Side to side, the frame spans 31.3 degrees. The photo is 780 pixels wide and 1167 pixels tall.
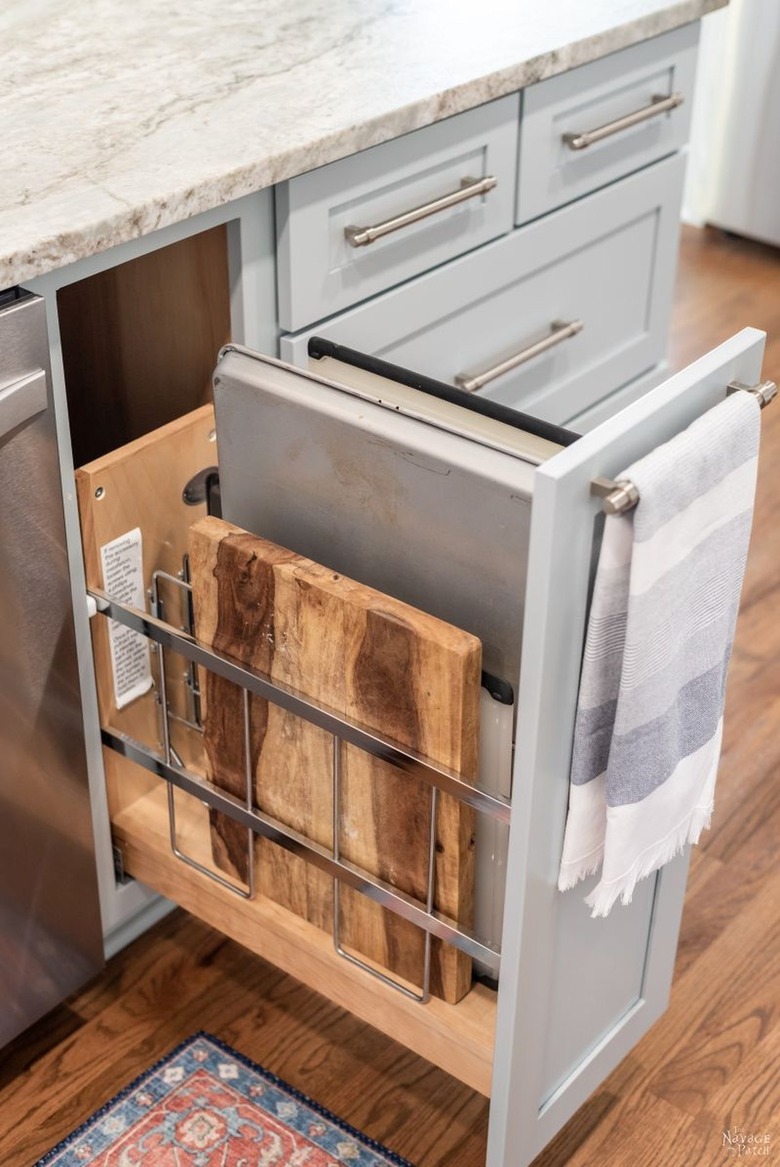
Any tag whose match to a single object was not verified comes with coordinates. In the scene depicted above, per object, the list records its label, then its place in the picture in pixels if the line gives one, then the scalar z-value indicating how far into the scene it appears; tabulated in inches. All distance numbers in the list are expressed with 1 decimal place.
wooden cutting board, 39.2
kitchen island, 42.0
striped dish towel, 35.0
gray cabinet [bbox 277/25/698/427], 51.1
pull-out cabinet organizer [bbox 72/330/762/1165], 35.8
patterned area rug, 50.4
